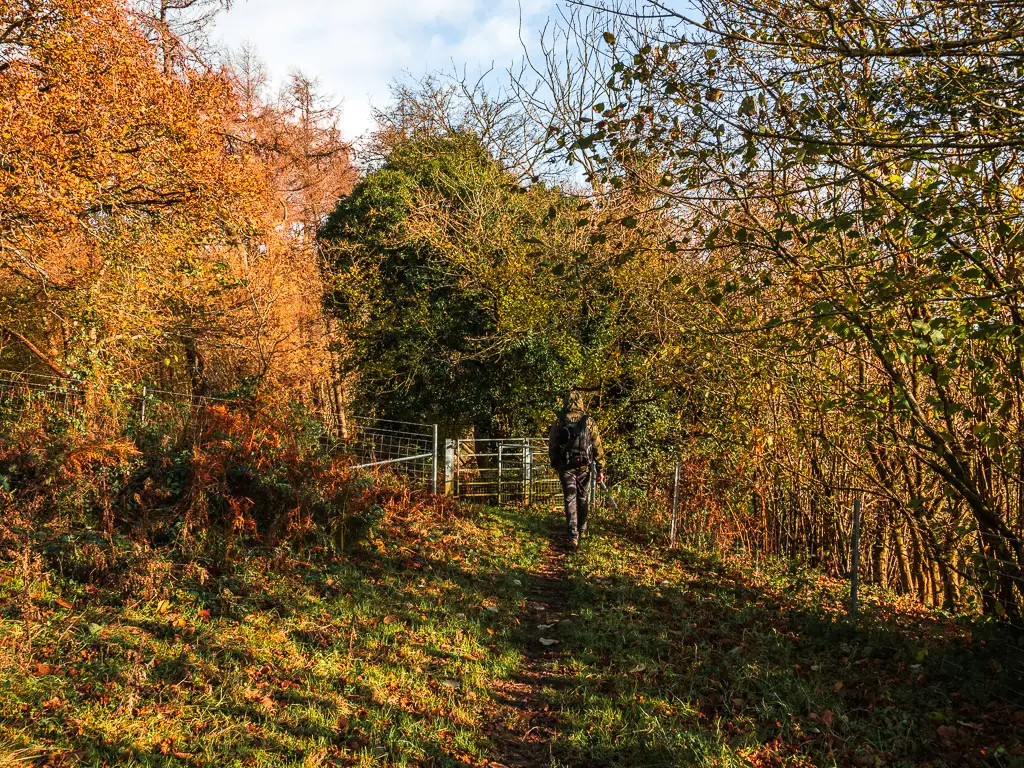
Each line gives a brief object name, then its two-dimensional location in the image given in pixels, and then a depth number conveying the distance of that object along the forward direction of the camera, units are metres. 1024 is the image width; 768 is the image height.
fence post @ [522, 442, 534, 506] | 14.44
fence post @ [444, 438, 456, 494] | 12.70
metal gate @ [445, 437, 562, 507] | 14.45
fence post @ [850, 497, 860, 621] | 6.32
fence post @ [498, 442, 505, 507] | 13.90
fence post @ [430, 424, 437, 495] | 12.03
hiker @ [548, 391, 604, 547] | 9.77
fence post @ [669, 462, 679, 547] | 9.94
